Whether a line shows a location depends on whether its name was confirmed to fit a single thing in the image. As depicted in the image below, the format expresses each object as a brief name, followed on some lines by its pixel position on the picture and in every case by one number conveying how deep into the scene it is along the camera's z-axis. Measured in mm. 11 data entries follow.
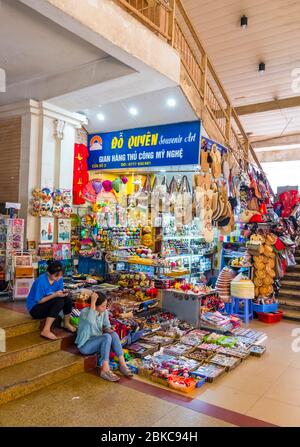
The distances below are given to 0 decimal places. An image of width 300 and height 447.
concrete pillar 6301
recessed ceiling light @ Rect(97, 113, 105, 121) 7441
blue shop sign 6688
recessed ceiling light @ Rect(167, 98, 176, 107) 6297
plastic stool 7426
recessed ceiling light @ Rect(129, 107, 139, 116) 6912
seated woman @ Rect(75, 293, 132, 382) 4453
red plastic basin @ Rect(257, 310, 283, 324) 7539
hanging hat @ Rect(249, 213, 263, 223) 7938
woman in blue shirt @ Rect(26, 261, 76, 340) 4785
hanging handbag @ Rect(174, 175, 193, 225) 6404
